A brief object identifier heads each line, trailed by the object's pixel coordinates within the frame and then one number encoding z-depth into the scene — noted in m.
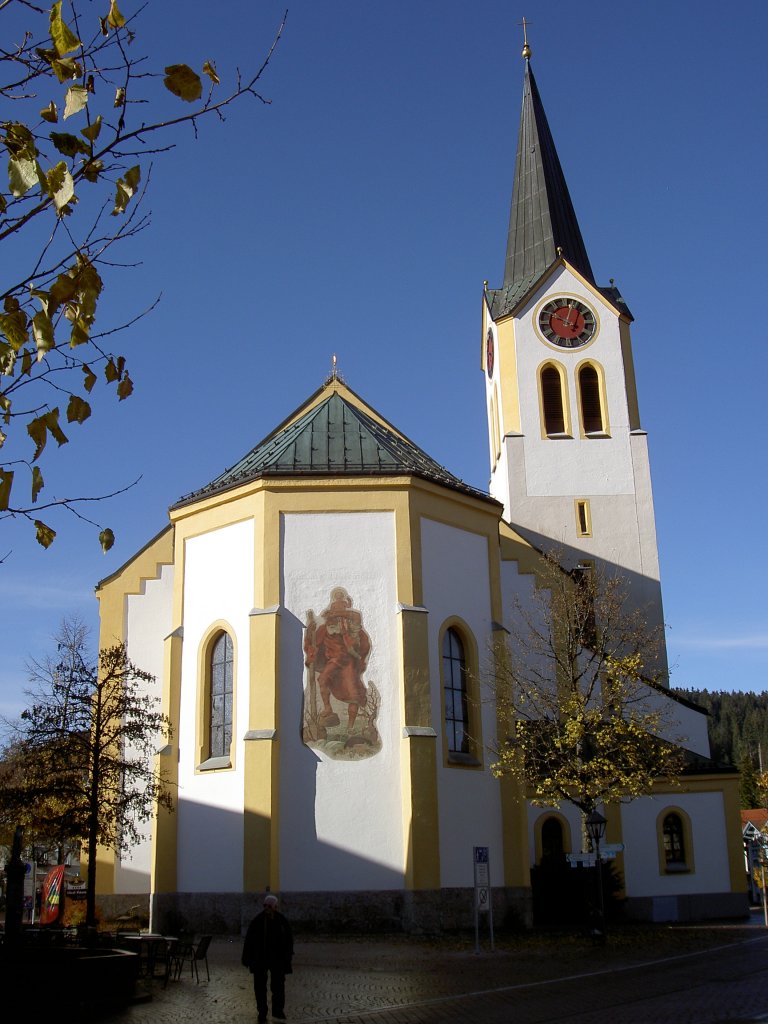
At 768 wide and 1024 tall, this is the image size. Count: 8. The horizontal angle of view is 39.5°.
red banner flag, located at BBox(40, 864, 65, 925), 24.06
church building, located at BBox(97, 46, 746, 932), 20.97
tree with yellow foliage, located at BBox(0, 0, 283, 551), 5.28
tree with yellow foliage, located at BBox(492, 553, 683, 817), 22.25
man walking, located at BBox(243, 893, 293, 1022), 11.44
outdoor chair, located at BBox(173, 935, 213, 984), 14.71
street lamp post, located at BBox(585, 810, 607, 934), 20.53
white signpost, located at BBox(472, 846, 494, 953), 17.91
